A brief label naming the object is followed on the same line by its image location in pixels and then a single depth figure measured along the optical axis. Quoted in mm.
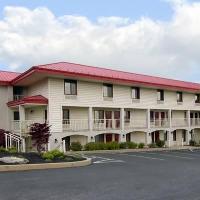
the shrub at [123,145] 30638
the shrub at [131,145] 31334
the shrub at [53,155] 17828
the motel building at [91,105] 28500
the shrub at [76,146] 28500
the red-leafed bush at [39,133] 21750
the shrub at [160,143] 35188
